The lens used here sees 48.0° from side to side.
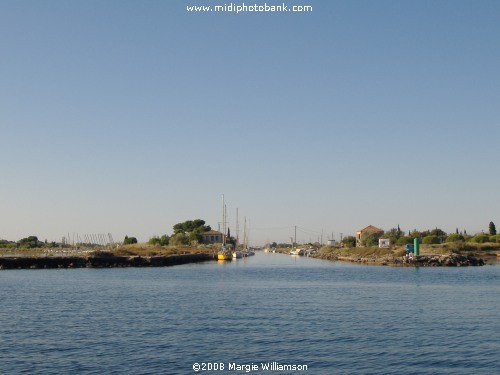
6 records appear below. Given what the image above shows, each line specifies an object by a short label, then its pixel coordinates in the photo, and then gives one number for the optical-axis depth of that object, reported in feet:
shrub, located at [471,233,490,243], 600.39
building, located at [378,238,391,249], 581.94
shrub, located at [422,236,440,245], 609.42
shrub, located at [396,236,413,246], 600.80
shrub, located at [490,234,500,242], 605.81
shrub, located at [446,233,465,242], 625.82
